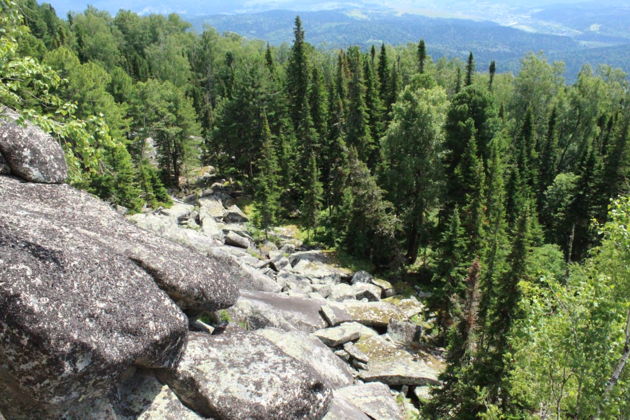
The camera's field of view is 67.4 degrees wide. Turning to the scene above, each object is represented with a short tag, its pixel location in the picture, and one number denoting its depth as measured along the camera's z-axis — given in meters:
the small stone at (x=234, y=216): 48.42
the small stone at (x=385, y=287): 33.16
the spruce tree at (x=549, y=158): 69.69
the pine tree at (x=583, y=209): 49.81
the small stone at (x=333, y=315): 21.44
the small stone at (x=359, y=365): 18.86
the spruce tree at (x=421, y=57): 85.44
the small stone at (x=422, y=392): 18.71
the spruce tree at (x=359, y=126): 55.56
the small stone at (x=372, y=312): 23.56
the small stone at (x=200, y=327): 11.34
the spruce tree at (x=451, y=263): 26.84
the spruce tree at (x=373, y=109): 58.15
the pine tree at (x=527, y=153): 60.62
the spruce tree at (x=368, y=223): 37.78
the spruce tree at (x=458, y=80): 91.62
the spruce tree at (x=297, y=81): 64.06
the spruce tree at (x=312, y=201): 45.72
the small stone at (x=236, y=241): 34.38
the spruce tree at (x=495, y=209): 30.05
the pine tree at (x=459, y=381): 16.12
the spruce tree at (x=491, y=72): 104.68
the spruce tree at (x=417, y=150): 37.16
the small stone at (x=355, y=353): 19.11
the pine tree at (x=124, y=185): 39.97
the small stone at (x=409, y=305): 29.36
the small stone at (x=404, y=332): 22.88
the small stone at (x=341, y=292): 27.87
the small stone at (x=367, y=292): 29.23
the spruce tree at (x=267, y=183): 43.06
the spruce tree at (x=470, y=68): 88.34
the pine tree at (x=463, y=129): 39.91
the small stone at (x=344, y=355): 19.14
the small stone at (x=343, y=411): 11.45
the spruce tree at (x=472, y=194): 34.09
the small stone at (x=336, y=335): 19.44
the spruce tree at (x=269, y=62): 81.77
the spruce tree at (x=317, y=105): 61.39
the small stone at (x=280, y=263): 31.19
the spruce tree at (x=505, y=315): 16.33
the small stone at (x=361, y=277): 33.59
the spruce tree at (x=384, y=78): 71.44
